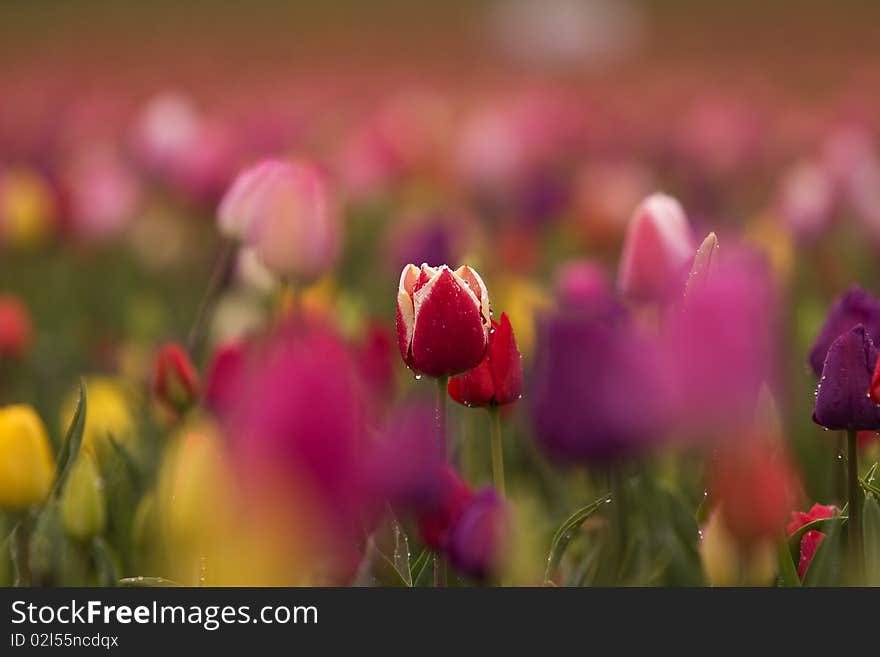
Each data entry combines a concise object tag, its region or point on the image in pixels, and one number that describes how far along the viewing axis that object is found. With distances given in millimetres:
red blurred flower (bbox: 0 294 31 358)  4256
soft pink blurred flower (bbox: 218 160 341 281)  3373
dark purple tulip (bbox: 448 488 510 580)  2986
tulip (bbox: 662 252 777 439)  2829
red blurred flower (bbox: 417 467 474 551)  3046
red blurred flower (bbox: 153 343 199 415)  3385
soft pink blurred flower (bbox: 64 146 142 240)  6340
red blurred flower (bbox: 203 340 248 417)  3297
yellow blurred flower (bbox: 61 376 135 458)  3524
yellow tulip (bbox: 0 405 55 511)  3178
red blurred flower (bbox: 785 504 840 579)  3063
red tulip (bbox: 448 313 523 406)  3096
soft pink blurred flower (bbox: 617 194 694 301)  3303
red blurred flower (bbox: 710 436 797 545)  2898
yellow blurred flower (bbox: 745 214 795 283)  4925
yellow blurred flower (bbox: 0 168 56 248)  6310
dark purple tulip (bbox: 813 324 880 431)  3030
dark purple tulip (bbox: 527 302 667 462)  2894
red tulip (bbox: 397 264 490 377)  3043
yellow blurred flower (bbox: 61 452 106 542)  3224
